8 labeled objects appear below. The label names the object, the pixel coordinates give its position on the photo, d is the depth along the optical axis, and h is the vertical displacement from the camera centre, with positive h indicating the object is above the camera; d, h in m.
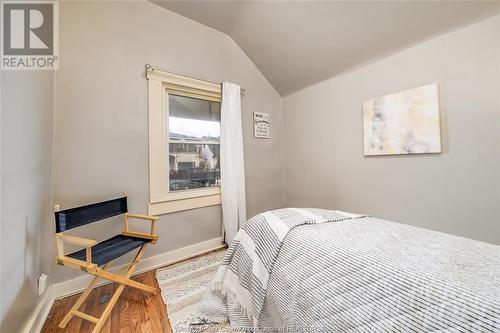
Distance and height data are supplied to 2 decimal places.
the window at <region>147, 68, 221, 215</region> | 2.01 +0.35
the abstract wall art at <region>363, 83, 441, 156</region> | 1.59 +0.40
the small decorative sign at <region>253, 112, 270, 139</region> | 2.81 +0.67
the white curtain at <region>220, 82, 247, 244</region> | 2.41 +0.16
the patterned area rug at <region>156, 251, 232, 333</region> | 1.36 -0.99
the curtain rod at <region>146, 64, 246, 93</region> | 1.93 +1.09
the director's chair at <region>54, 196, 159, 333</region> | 1.20 -0.55
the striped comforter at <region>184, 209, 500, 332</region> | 0.54 -0.39
